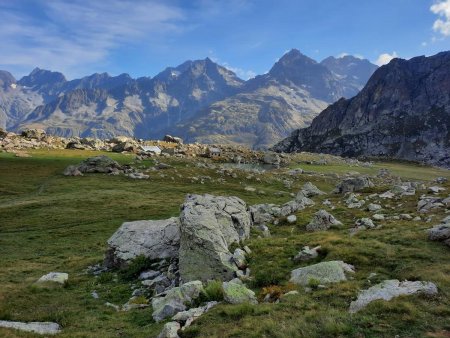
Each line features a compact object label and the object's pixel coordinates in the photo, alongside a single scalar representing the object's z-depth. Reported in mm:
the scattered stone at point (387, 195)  53372
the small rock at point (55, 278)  28703
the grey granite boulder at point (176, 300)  20188
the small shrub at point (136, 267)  30656
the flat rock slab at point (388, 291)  17531
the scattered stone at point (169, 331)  16720
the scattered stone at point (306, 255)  26734
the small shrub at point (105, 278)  30175
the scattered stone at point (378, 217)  40138
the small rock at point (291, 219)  44494
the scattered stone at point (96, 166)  106375
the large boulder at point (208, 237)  25641
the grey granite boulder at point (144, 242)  32625
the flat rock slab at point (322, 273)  21947
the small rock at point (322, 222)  39744
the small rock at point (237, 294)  20094
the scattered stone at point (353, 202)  51350
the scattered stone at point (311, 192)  73269
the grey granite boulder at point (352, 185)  69562
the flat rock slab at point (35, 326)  18531
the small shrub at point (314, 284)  21278
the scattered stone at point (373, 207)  47038
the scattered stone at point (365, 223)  37197
